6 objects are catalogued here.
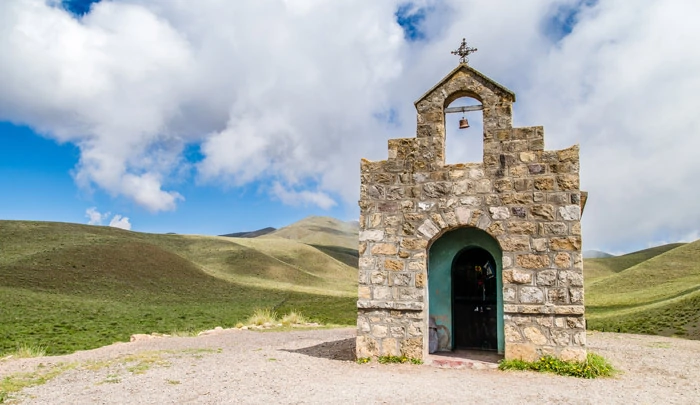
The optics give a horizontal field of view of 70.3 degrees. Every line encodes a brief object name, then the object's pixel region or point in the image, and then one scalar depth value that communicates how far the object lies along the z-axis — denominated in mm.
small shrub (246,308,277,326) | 19698
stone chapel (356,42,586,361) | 9406
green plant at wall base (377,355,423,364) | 9805
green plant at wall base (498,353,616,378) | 8852
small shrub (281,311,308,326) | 20206
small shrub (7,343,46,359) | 12633
